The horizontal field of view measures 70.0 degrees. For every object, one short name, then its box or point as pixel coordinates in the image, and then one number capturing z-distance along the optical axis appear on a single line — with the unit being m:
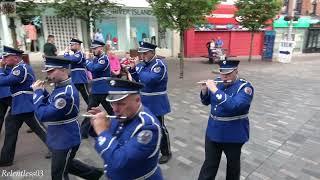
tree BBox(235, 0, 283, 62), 13.86
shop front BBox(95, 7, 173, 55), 15.03
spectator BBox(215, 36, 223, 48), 14.30
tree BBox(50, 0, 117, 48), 8.72
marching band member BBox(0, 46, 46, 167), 3.85
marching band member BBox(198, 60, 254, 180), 2.84
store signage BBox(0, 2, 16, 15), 5.81
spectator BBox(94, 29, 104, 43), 12.04
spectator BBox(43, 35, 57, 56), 9.59
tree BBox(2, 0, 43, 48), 6.91
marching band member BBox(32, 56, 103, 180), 2.78
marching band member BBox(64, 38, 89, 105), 5.63
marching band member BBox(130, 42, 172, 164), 3.80
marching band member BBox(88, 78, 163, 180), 1.86
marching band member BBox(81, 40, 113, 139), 4.86
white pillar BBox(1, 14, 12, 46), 12.26
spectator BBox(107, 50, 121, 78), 5.49
